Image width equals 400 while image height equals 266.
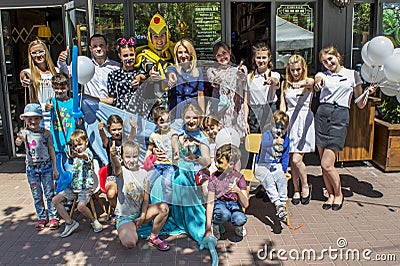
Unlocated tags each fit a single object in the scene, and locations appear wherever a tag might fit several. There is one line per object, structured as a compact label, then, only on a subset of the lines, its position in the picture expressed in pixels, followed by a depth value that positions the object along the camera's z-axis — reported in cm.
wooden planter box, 566
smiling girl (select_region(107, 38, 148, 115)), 460
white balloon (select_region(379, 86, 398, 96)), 458
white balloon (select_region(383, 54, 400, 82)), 418
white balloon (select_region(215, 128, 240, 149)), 413
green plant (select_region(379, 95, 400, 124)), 580
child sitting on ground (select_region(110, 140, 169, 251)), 392
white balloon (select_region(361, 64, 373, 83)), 460
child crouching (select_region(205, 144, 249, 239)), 389
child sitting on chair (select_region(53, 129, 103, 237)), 413
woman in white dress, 456
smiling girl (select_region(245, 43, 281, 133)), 460
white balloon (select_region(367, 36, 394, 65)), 430
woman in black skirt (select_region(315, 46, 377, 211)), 450
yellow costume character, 478
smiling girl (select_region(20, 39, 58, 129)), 461
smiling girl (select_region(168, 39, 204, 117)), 457
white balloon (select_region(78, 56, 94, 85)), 429
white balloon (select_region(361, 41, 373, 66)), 450
